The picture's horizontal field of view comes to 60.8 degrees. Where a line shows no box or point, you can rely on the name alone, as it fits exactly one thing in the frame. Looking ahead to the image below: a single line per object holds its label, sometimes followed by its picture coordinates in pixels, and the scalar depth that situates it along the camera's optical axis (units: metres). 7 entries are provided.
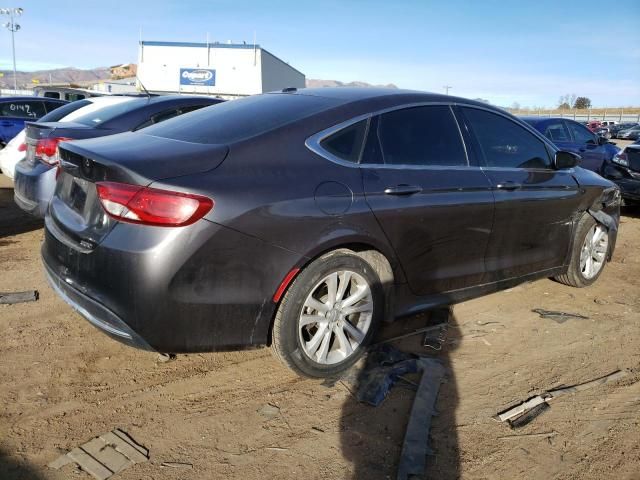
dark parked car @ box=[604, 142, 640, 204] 8.91
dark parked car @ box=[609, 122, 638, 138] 41.59
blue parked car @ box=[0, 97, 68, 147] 12.55
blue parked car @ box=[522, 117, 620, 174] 10.43
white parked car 6.56
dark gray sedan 2.61
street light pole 47.34
